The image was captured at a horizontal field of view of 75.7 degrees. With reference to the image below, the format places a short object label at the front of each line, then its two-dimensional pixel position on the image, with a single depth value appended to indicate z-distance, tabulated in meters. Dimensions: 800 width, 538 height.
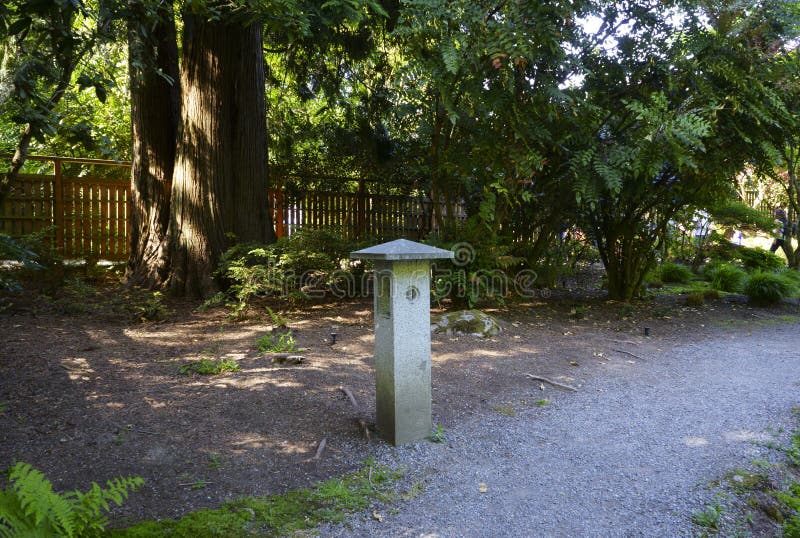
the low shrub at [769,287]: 8.35
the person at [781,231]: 11.17
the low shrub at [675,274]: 11.16
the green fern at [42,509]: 1.68
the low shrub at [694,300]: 8.45
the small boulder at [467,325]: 6.04
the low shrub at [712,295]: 9.05
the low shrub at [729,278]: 9.62
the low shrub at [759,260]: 10.06
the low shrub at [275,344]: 4.91
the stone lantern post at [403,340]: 3.11
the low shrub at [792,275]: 8.70
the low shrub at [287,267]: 6.15
